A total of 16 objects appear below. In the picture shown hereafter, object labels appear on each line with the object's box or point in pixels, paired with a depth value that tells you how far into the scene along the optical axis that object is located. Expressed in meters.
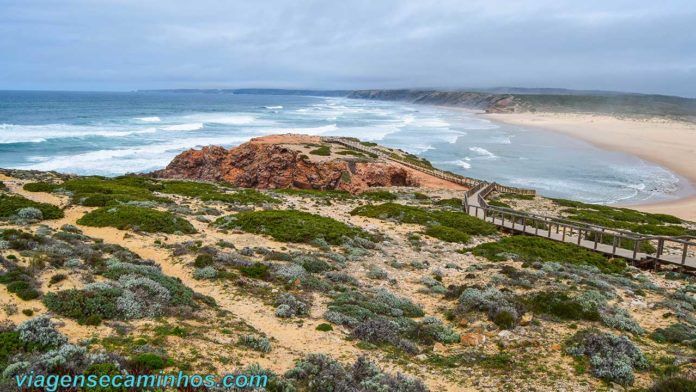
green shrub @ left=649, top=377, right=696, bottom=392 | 7.25
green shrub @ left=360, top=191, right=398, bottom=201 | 31.41
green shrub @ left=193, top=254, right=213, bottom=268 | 13.16
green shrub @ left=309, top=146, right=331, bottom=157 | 43.47
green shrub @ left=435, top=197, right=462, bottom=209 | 29.95
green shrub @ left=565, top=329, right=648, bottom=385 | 8.45
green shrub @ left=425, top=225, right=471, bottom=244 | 20.19
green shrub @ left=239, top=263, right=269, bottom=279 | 12.92
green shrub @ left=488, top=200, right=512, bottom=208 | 30.74
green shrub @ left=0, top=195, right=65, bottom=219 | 16.51
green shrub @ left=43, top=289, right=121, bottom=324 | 8.51
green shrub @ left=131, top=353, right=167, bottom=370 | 6.93
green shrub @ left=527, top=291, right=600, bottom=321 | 11.23
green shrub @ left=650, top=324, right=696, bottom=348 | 10.22
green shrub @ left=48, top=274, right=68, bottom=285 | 9.77
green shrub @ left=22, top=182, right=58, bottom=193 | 22.47
